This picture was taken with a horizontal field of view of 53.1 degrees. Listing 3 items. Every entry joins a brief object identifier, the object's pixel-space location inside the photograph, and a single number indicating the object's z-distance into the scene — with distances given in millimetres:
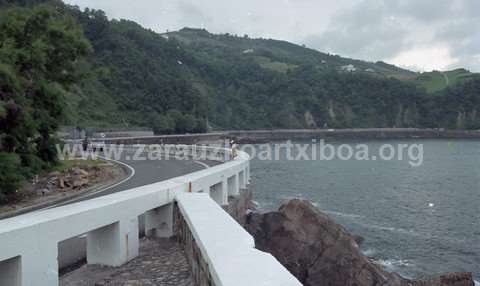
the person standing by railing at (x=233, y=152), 22053
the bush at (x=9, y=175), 13172
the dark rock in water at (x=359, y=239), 24912
